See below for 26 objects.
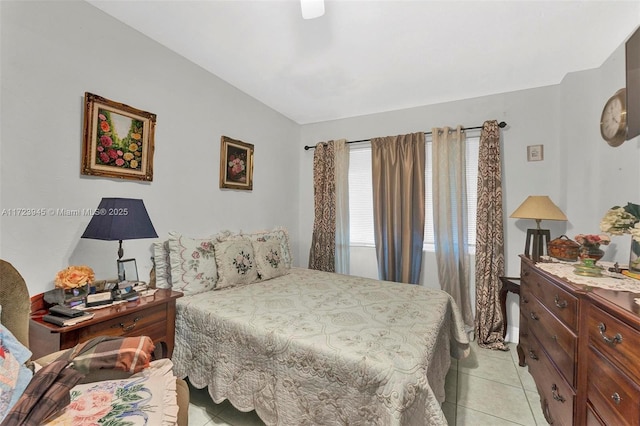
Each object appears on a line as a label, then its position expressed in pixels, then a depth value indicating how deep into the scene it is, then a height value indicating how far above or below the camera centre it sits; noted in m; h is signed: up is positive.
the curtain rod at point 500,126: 2.74 +0.97
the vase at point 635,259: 1.42 -0.22
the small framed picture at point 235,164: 2.69 +0.55
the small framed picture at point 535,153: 2.69 +0.67
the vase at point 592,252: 1.61 -0.20
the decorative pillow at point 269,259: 2.53 -0.42
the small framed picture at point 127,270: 1.72 -0.37
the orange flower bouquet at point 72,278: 1.45 -0.35
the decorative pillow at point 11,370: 0.86 -0.55
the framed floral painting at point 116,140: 1.71 +0.52
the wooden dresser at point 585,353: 0.95 -0.61
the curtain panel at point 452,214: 2.89 +0.04
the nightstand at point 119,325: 1.28 -0.59
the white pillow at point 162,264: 2.03 -0.38
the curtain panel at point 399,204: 3.08 +0.16
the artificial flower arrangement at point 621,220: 1.40 +0.00
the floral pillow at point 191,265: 2.01 -0.39
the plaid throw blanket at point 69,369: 0.86 -0.61
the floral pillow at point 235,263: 2.22 -0.41
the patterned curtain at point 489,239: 2.69 -0.22
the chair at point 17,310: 1.10 -0.40
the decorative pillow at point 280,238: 2.79 -0.23
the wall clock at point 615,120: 1.82 +0.72
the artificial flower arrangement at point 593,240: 1.59 -0.12
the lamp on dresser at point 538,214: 2.26 +0.04
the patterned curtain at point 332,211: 3.52 +0.08
